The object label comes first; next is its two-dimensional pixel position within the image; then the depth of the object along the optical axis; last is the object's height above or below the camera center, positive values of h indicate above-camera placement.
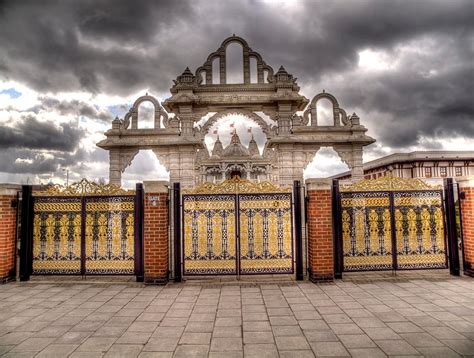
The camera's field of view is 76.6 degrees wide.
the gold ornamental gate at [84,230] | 6.84 -0.48
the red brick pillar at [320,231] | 6.45 -0.58
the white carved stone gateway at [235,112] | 17.27 +4.81
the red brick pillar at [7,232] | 6.74 -0.47
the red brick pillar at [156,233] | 6.48 -0.54
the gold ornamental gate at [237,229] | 6.74 -0.51
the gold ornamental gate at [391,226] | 6.83 -0.53
